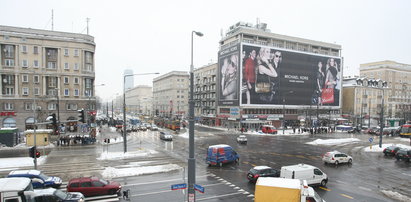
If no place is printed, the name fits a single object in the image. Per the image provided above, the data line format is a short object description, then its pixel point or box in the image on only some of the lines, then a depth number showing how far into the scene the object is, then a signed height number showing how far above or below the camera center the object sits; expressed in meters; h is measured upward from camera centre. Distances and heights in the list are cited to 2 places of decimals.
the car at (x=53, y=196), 13.13 -5.08
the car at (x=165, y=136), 45.38 -6.24
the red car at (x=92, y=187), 16.21 -5.53
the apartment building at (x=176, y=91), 122.84 +5.38
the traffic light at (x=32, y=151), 17.78 -3.49
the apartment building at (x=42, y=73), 53.12 +6.42
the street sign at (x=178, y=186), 10.90 -3.67
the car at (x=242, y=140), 42.58 -6.41
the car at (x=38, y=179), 17.31 -5.43
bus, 52.73 -6.00
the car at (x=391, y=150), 31.70 -6.11
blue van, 25.12 -5.37
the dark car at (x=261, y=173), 18.95 -5.43
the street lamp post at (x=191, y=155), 10.34 -2.22
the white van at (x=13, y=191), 11.98 -4.27
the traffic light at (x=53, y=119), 17.27 -1.20
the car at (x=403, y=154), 28.39 -5.93
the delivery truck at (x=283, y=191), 11.94 -4.34
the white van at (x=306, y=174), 17.69 -5.11
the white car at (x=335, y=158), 26.22 -5.85
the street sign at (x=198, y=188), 10.22 -3.51
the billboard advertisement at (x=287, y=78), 74.38 +8.09
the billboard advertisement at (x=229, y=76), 74.06 +8.21
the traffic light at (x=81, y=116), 17.54 -1.01
